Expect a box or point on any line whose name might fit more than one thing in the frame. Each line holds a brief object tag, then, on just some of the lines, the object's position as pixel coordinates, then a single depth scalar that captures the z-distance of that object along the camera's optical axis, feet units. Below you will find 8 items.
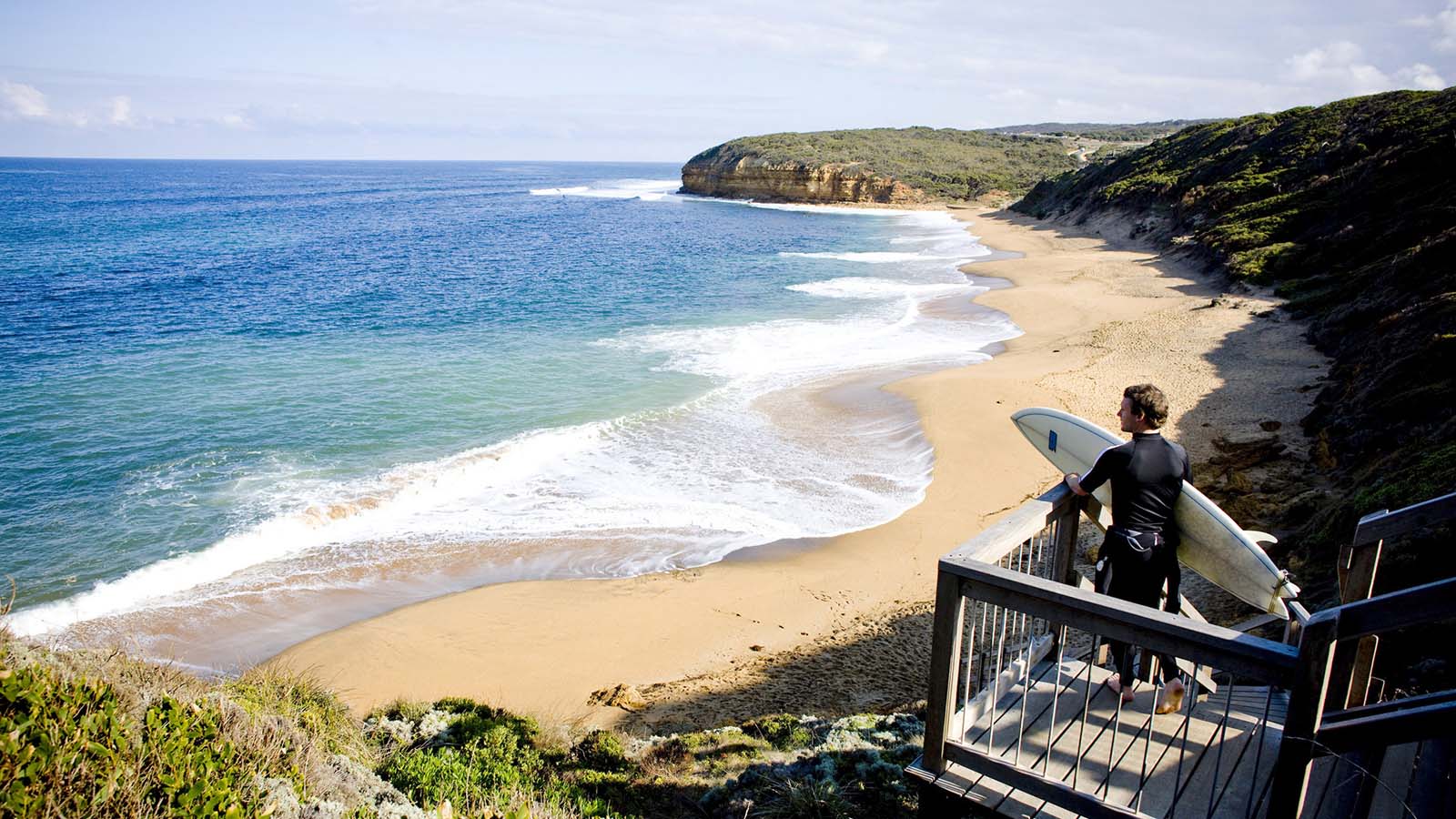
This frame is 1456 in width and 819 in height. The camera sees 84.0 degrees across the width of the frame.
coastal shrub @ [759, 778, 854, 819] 14.43
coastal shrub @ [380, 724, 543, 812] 15.23
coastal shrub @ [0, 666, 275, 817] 9.34
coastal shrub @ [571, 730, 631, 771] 18.08
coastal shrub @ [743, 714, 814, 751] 18.34
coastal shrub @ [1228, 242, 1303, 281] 77.56
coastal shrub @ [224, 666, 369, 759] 16.11
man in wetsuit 12.64
